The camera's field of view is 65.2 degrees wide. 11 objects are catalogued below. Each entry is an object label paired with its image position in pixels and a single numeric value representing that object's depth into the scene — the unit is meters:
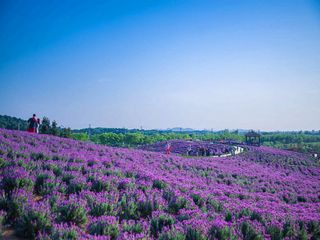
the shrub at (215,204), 7.04
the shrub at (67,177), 6.85
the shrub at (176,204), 6.28
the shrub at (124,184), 7.22
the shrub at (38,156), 8.88
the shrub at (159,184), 8.40
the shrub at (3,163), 6.72
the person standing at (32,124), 21.48
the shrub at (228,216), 6.08
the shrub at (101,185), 6.66
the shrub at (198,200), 7.33
